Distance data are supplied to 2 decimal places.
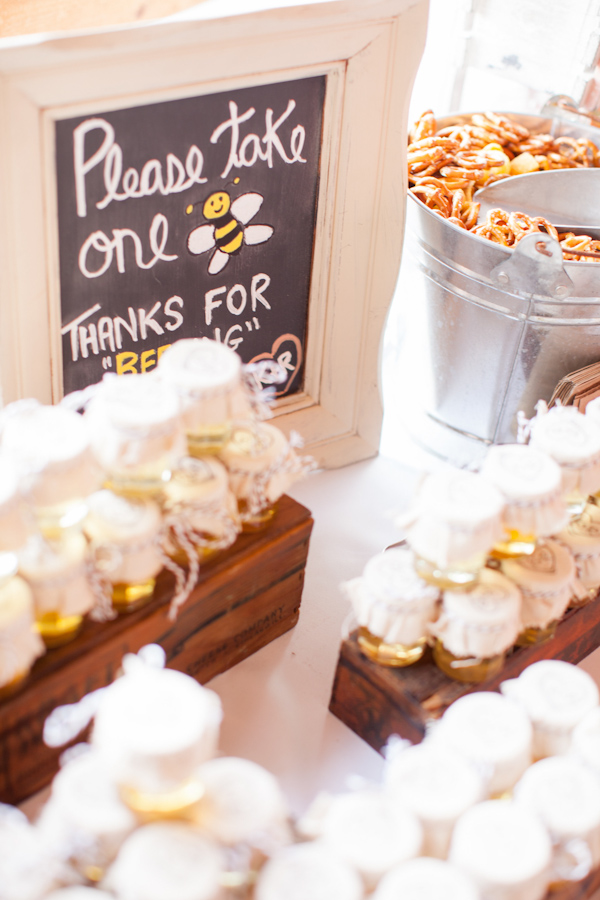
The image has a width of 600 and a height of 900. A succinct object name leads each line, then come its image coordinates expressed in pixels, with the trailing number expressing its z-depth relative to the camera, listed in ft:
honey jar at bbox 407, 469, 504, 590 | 2.15
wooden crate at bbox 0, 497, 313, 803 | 2.16
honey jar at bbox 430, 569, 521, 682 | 2.22
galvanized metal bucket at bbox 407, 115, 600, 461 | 3.18
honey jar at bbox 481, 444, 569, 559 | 2.24
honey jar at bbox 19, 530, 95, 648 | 2.08
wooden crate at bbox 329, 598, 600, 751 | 2.34
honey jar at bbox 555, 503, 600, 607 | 2.54
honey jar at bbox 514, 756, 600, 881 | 1.91
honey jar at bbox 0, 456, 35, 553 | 1.95
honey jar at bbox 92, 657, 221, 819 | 1.74
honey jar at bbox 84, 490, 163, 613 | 2.17
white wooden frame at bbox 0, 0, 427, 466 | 2.41
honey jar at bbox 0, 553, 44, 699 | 1.97
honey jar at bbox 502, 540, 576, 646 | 2.37
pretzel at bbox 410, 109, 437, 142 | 4.14
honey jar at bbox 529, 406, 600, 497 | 2.38
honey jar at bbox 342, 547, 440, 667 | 2.25
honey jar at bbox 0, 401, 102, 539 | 2.03
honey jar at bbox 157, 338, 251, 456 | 2.25
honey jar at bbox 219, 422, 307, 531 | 2.45
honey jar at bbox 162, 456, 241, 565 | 2.29
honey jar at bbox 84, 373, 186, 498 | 2.11
